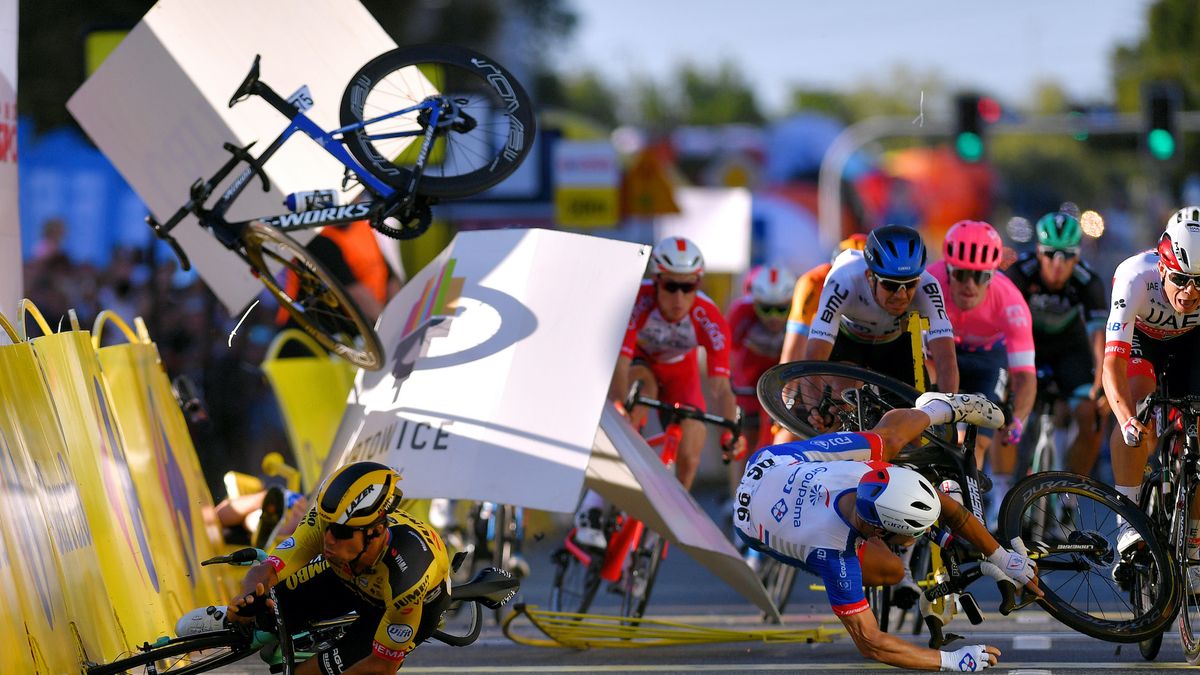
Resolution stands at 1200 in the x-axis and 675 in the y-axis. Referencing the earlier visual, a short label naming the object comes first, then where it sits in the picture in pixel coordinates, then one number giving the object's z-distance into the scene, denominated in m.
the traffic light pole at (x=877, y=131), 63.19
